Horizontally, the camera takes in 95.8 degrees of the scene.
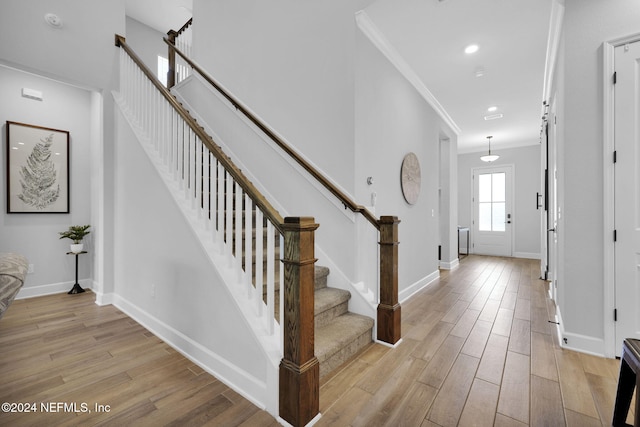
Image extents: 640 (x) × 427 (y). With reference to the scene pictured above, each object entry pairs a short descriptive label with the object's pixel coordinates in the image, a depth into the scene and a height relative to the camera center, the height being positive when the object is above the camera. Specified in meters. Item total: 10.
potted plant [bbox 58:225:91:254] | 3.76 -0.30
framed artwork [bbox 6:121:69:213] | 3.56 +0.56
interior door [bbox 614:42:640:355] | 2.07 +0.15
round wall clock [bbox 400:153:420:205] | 3.64 +0.45
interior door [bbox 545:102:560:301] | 3.04 +0.21
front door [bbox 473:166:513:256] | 7.44 +0.03
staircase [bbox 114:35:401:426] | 1.49 -0.36
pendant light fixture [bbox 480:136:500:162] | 6.64 +1.25
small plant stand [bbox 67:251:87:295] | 3.82 -1.02
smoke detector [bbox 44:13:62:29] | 3.00 +2.02
